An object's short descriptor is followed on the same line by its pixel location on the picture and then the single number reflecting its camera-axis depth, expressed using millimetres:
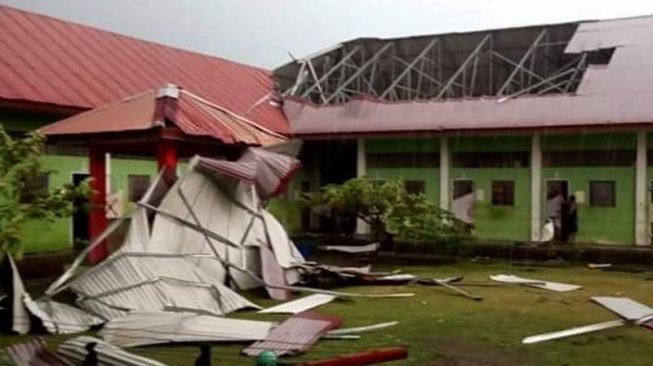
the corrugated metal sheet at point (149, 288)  9461
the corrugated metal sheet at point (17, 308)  8664
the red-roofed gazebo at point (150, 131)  12008
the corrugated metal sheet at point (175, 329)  8055
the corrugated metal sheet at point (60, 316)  8805
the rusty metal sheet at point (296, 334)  7707
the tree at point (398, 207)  17266
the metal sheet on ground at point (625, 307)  9758
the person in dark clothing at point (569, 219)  18547
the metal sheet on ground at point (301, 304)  10273
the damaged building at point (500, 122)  18031
